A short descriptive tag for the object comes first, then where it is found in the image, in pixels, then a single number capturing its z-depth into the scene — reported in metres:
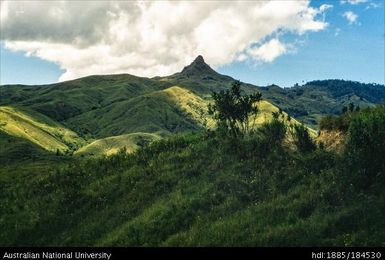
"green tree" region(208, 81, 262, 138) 61.88
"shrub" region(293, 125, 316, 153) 38.28
